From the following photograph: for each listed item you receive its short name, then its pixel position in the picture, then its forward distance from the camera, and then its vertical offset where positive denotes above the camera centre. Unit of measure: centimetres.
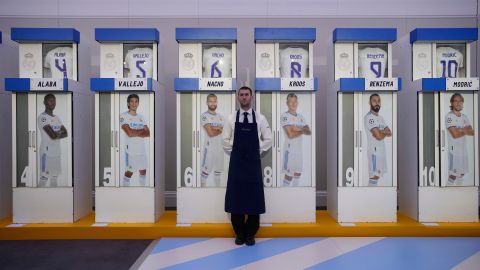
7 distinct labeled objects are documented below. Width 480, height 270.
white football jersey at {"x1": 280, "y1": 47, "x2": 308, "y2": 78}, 456 +95
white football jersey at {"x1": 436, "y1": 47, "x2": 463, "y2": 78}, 456 +93
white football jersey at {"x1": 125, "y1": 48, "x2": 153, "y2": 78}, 455 +96
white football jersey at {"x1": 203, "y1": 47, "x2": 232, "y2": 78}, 455 +96
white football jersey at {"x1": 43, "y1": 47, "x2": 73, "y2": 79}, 457 +97
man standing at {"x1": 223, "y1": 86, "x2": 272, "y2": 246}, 390 -45
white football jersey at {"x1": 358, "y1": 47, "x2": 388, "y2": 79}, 456 +94
